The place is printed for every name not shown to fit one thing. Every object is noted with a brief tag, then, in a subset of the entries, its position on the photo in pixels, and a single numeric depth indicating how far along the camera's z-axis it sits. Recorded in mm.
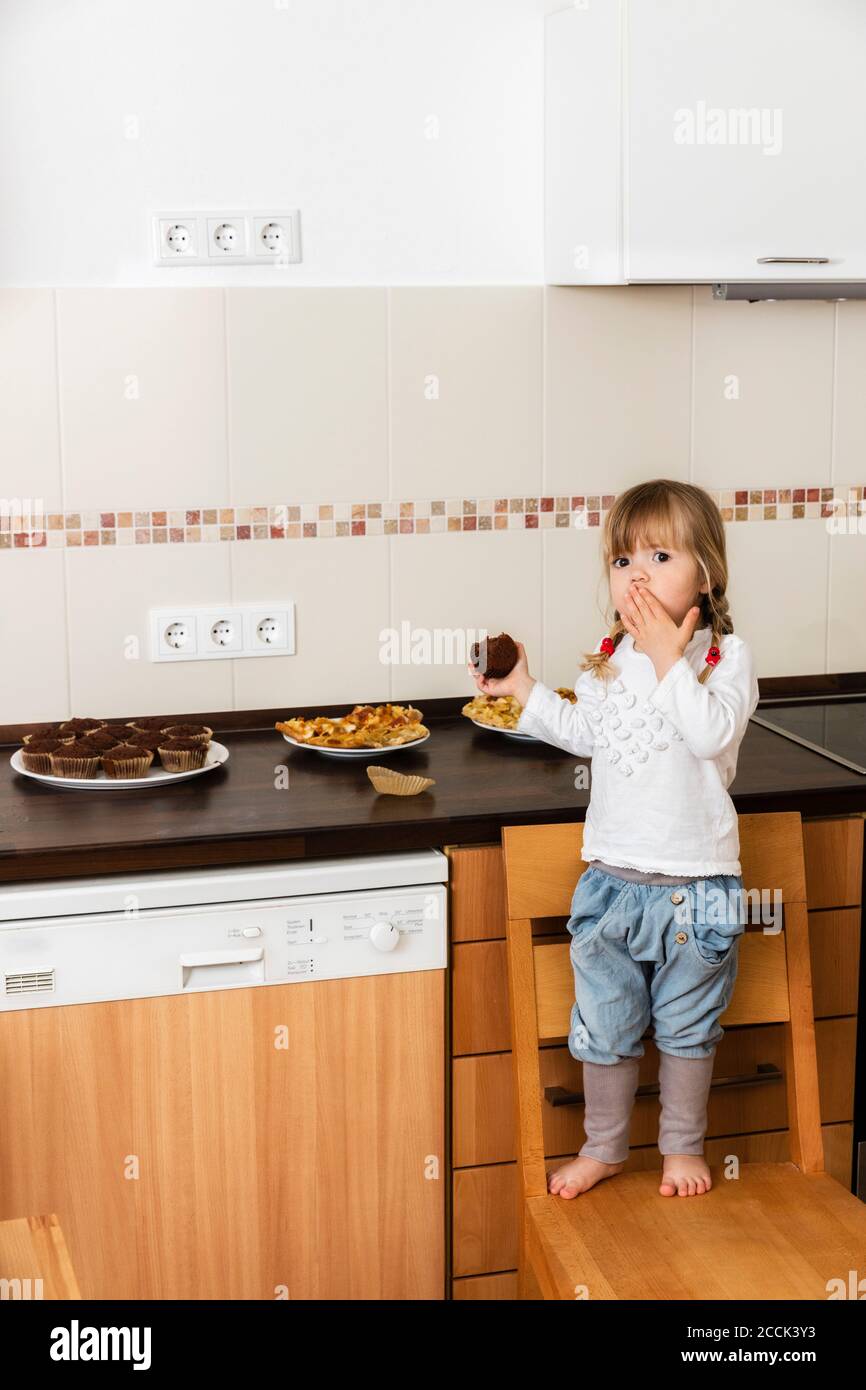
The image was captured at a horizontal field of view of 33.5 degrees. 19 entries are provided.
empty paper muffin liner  1934
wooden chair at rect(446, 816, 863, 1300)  1881
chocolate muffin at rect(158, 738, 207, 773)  2008
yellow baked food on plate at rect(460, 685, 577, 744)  2238
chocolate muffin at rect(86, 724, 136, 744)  2090
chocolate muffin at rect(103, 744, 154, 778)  1977
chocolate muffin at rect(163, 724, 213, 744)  2055
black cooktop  2154
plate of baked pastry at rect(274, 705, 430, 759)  2111
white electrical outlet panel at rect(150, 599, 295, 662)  2262
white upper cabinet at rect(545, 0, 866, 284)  2025
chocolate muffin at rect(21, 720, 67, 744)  2082
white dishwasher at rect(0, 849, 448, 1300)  1736
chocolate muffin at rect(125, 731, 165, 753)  2047
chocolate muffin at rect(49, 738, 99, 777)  1979
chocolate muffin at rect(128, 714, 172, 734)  2166
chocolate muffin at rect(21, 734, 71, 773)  2002
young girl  1690
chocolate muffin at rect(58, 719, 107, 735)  2113
